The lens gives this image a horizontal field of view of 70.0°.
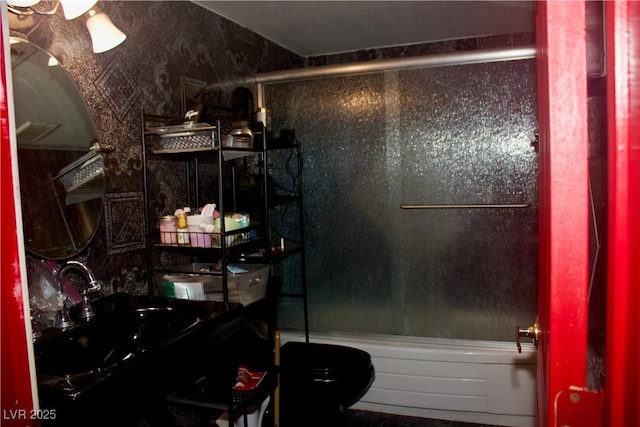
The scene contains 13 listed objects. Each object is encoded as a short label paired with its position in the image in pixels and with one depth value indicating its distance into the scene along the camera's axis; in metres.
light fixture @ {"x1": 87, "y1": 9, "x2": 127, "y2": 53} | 1.52
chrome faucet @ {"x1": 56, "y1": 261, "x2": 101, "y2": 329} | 1.33
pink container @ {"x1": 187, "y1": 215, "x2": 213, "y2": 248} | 1.75
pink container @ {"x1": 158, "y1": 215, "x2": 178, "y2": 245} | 1.77
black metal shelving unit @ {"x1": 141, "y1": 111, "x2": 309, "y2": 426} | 1.72
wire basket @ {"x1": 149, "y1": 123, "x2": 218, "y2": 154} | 1.72
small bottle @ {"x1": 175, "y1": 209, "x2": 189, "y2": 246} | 1.76
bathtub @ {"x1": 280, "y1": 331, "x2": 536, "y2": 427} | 2.27
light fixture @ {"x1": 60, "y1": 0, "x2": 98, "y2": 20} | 1.38
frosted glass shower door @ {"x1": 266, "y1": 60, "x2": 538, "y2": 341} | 2.34
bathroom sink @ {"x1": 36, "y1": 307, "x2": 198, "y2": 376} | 1.17
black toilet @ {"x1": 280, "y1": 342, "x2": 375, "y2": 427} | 1.99
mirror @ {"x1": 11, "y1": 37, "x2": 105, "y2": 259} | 1.35
